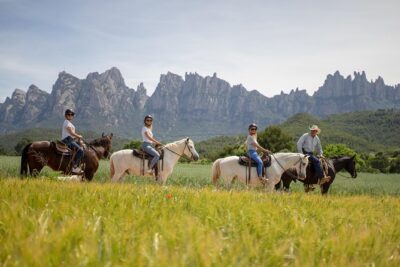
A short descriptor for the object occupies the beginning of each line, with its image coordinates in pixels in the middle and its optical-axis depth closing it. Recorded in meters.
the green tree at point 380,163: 74.14
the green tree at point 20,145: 95.11
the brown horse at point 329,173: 14.36
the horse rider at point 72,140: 12.70
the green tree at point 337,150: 85.78
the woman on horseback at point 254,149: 12.95
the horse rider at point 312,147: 14.00
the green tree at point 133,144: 87.95
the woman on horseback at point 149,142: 13.23
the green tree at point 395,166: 67.88
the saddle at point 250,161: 13.30
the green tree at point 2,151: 82.28
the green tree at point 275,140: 85.25
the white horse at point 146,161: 13.80
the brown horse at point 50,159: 12.55
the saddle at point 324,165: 14.36
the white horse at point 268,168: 13.30
